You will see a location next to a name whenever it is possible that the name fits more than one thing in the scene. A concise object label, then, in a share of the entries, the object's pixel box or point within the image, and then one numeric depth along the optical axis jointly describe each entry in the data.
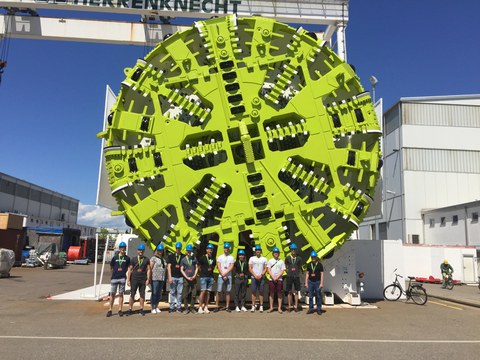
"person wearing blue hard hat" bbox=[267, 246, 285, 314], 8.95
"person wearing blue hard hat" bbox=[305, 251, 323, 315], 8.81
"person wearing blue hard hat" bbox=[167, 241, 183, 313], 8.71
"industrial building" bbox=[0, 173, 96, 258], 29.72
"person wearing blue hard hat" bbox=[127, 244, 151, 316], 8.48
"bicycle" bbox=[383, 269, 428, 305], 11.27
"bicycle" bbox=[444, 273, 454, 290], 18.81
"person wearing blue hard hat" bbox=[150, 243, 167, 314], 8.56
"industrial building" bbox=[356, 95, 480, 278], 31.23
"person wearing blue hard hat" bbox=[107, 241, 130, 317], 8.34
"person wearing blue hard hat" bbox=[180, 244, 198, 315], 8.72
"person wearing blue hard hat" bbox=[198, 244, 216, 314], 8.70
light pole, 16.58
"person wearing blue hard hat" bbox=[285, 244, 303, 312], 8.95
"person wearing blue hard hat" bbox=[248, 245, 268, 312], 8.95
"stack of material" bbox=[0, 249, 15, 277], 17.56
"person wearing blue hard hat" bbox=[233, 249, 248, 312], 8.95
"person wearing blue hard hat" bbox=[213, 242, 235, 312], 8.88
